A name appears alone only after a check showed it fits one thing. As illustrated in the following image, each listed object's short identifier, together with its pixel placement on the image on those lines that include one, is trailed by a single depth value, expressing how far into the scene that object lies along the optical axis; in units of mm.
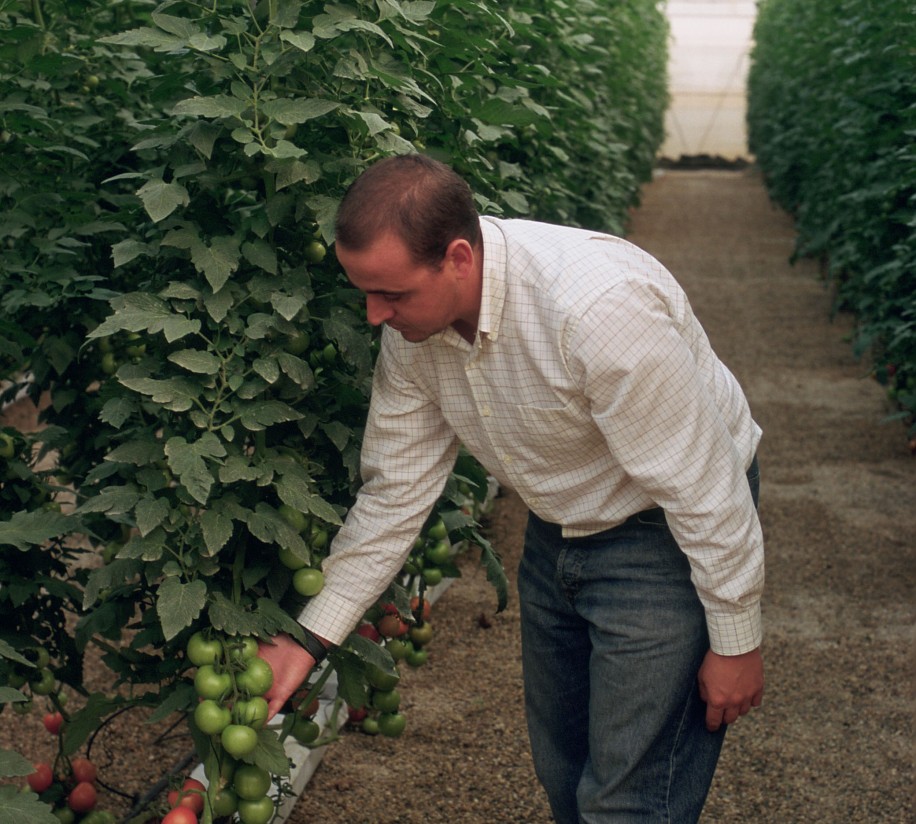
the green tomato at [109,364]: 2871
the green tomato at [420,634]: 2828
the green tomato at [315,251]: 2193
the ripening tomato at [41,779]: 2576
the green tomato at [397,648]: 2674
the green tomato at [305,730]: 2492
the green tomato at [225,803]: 2088
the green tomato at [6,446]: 2582
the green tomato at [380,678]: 2441
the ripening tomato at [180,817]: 2031
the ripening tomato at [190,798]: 2156
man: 1802
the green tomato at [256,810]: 2074
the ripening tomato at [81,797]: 2572
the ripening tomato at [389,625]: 2498
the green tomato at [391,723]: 2651
